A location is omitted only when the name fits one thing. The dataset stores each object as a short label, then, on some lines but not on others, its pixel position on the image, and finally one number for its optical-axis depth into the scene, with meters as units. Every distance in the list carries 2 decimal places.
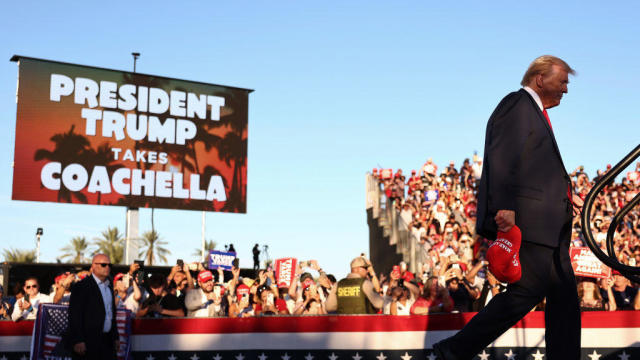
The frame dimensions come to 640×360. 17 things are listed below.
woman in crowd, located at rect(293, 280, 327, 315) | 11.61
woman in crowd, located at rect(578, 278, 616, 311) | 10.20
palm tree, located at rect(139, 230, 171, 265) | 52.75
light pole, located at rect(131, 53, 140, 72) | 27.10
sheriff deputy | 9.98
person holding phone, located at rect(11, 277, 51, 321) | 11.34
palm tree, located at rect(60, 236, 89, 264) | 56.22
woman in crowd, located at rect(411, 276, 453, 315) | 9.48
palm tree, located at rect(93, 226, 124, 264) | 50.91
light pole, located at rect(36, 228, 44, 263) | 25.52
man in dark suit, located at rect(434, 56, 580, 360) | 3.93
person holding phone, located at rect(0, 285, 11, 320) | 11.99
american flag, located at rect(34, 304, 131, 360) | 8.56
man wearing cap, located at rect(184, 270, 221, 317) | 10.99
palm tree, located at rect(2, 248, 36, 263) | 49.03
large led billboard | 23.12
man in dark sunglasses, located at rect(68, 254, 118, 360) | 7.98
